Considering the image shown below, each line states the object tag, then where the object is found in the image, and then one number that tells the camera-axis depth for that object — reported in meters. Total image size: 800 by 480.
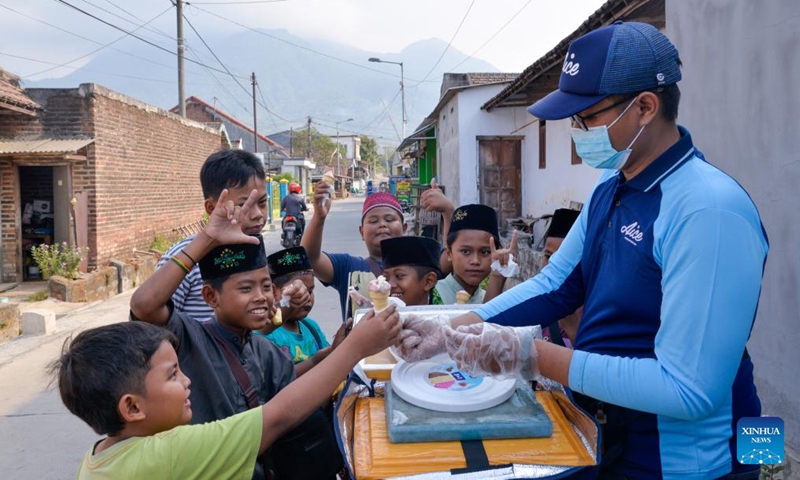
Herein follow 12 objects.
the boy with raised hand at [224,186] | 2.66
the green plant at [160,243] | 13.30
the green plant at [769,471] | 2.10
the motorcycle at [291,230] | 14.48
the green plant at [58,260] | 9.79
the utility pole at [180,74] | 17.58
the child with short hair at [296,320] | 2.84
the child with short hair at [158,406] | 1.47
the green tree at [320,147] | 55.63
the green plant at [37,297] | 9.17
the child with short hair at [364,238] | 3.56
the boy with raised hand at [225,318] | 1.91
